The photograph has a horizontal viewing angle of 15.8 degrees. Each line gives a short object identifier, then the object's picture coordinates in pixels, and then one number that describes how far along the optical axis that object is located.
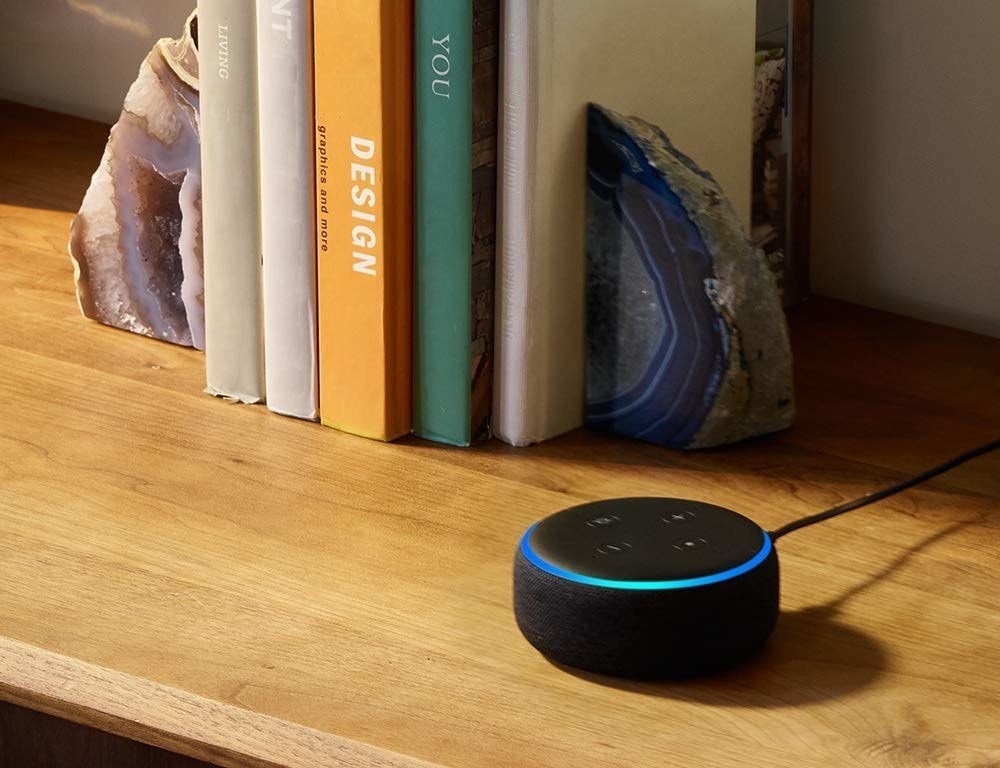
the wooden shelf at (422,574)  1.38
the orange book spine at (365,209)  1.55
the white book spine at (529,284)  1.54
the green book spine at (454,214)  1.54
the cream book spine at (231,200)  1.60
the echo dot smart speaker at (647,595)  1.39
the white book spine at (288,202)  1.57
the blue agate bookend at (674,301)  1.57
